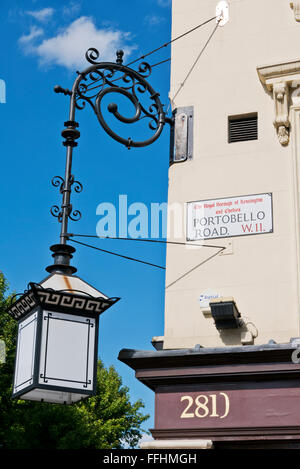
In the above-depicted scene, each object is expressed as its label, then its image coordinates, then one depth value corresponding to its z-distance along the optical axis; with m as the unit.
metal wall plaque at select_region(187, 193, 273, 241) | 10.32
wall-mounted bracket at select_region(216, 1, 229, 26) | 11.77
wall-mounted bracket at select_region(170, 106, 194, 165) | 11.18
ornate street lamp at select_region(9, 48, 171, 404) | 6.04
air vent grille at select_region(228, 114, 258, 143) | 10.98
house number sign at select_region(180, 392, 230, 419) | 9.30
